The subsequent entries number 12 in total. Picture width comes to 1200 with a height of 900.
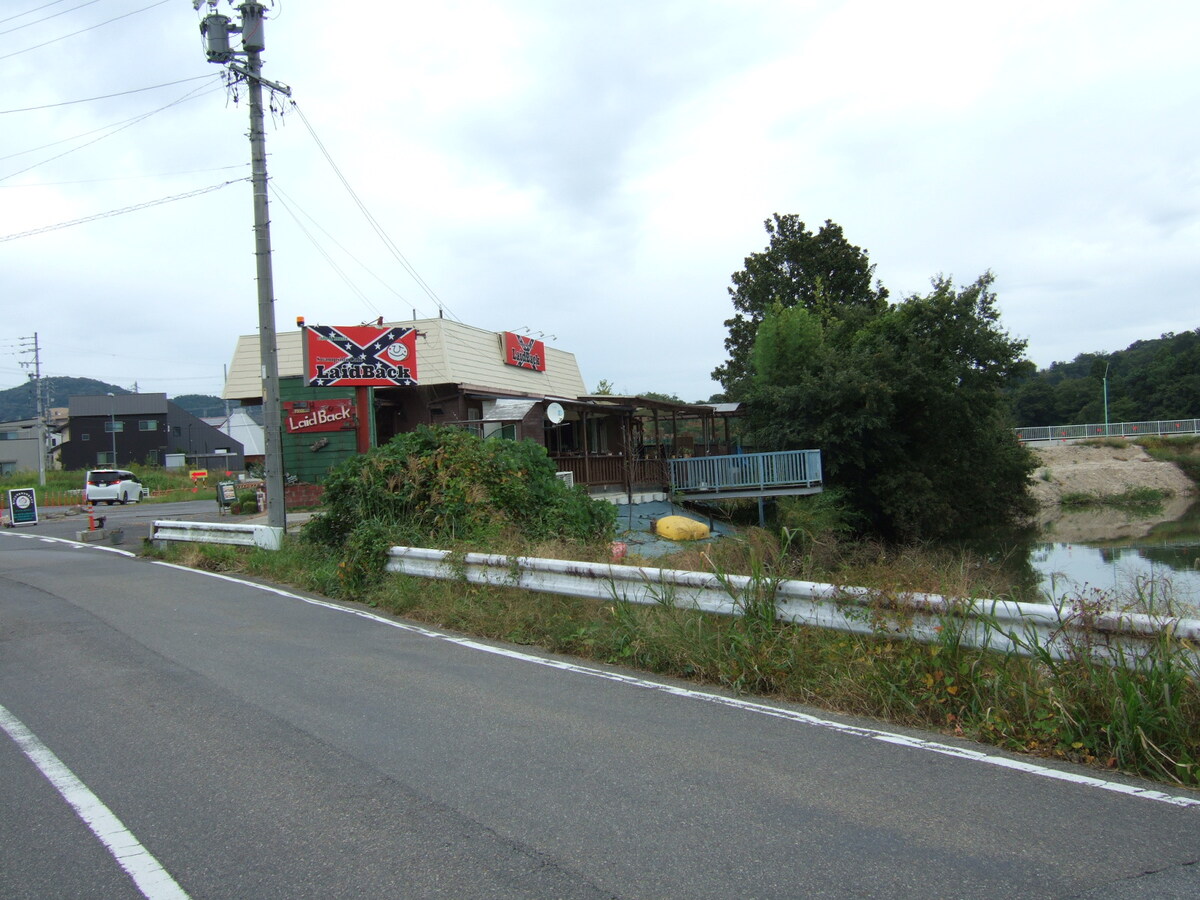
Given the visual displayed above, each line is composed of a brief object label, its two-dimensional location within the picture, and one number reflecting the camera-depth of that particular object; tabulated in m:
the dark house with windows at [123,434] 79.81
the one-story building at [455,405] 26.17
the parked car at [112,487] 42.88
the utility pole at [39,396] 54.66
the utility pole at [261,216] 16.00
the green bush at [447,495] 11.62
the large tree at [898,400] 32.41
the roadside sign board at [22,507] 29.50
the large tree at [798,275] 52.00
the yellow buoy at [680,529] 22.94
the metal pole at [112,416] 80.12
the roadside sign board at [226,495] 28.55
